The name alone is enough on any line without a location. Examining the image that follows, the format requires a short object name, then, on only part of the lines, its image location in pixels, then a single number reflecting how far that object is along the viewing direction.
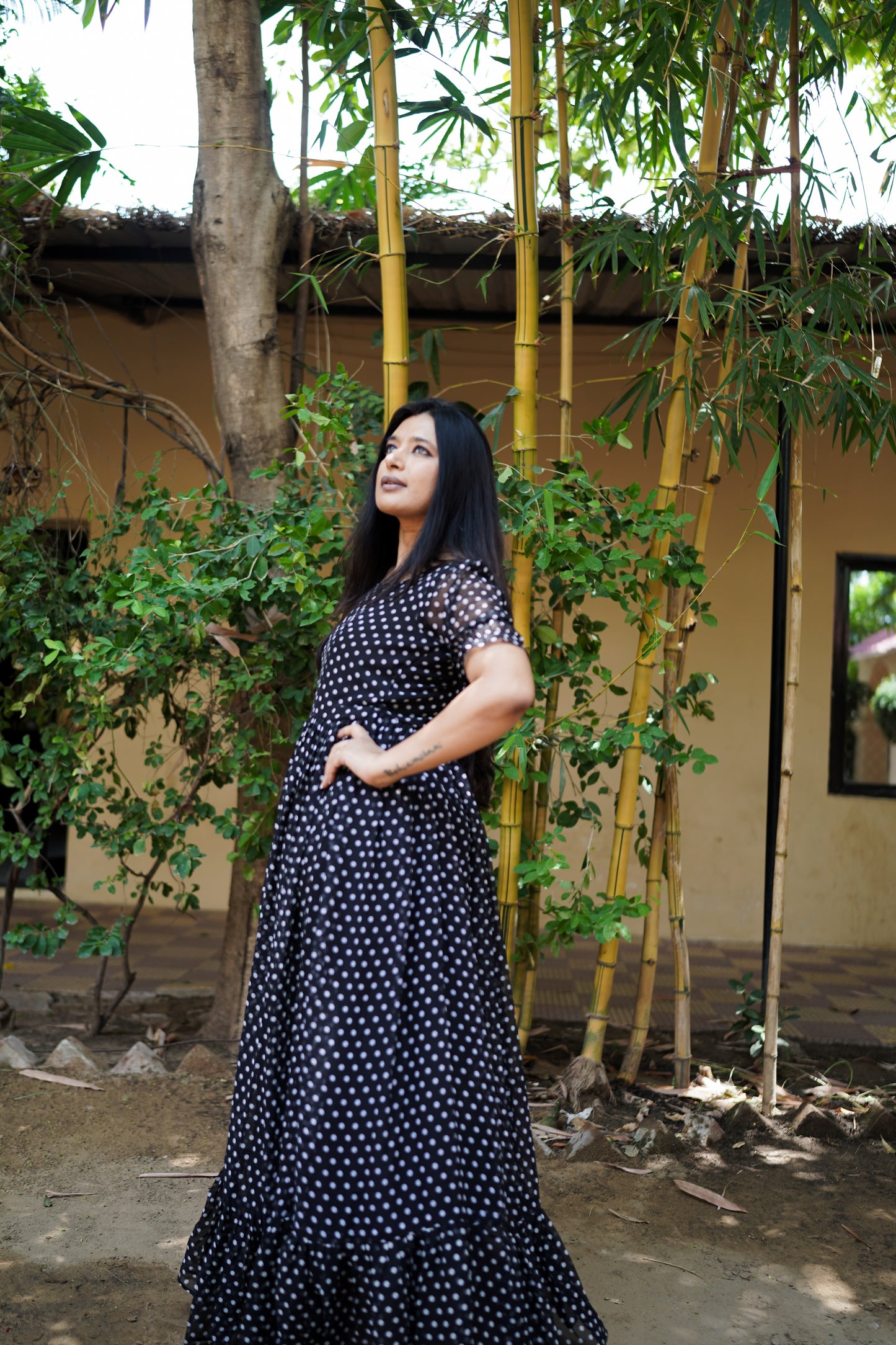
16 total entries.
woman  1.54
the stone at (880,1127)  2.84
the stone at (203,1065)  3.14
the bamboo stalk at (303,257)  3.42
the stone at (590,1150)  2.66
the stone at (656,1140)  2.71
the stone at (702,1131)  2.78
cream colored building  5.31
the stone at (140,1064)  3.11
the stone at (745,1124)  2.85
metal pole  3.28
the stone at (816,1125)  2.84
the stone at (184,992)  4.06
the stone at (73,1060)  3.09
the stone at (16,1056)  3.13
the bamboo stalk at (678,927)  3.04
